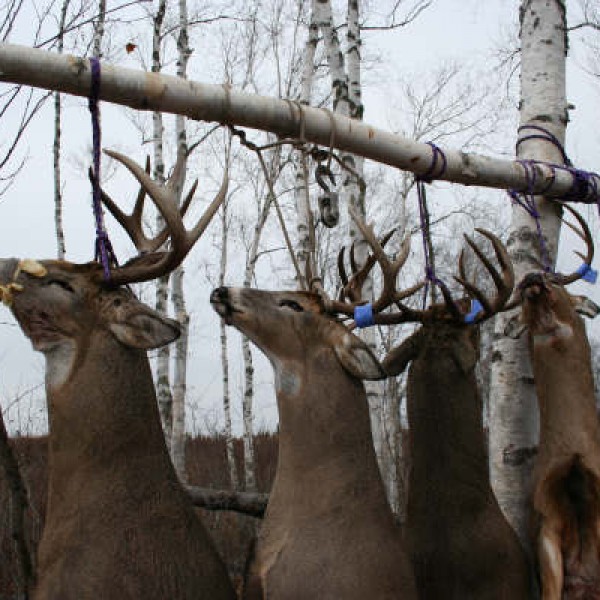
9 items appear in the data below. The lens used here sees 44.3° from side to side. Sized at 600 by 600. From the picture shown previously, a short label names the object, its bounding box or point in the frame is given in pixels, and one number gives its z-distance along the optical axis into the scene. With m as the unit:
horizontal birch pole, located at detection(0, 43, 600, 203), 2.08
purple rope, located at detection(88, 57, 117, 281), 2.13
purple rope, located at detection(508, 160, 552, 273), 3.06
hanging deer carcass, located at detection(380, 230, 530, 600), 2.38
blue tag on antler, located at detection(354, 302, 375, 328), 2.37
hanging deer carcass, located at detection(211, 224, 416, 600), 2.05
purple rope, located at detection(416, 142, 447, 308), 2.75
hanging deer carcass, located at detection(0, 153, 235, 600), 1.95
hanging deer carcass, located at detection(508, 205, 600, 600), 2.41
